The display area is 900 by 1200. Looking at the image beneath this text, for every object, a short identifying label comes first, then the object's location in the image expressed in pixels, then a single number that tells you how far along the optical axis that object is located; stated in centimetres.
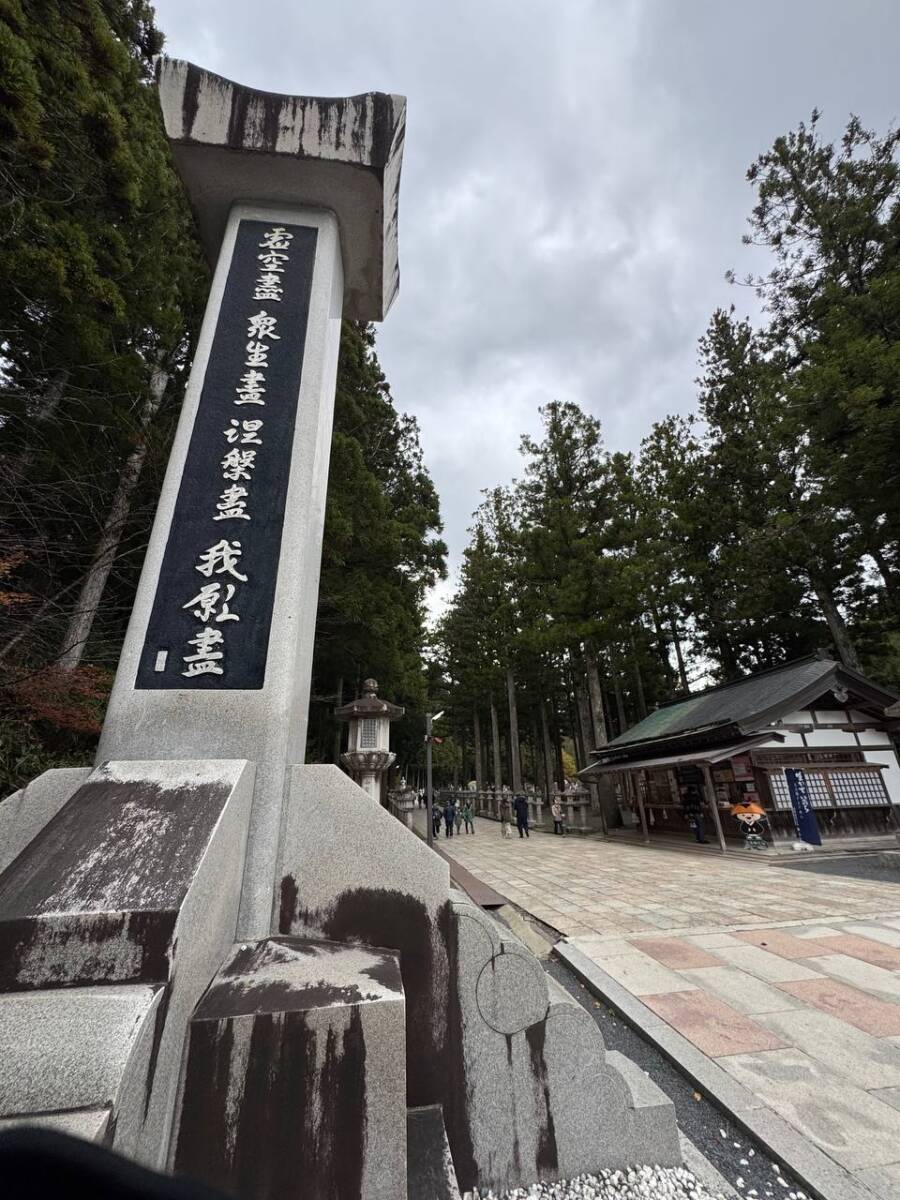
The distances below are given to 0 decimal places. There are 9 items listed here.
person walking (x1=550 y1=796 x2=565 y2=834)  1827
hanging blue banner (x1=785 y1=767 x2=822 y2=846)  1119
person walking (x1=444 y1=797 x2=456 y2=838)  1919
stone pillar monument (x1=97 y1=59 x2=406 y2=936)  284
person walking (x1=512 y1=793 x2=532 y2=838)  1733
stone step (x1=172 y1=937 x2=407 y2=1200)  169
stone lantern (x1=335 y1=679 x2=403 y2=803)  948
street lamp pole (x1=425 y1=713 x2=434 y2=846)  1249
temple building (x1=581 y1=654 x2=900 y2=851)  1171
